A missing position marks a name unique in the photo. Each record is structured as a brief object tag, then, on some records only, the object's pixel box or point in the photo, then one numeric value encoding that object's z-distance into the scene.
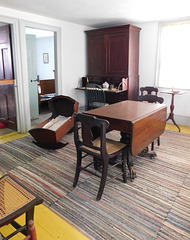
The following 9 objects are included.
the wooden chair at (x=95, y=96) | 4.32
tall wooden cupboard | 4.43
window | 4.25
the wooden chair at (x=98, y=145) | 1.89
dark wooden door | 3.69
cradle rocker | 3.11
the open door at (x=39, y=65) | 4.62
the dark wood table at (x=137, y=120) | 2.17
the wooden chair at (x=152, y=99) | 3.32
